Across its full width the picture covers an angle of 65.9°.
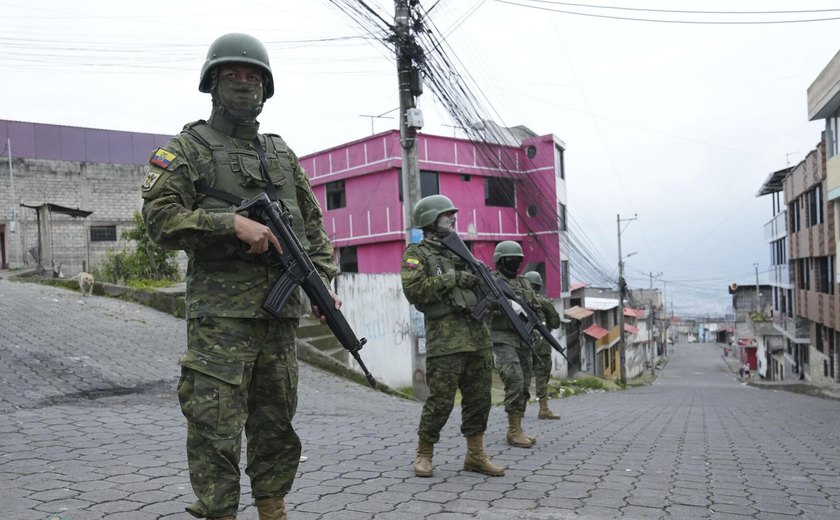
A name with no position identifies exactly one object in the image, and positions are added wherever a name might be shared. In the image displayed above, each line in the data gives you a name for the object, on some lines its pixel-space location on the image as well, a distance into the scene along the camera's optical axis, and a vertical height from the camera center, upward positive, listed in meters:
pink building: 23.20 +2.64
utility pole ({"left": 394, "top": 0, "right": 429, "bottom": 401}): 9.48 +2.57
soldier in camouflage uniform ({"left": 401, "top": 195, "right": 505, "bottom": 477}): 4.46 -0.61
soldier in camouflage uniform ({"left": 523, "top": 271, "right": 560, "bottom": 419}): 8.23 -1.38
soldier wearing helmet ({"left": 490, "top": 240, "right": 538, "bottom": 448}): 5.67 -0.88
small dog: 14.33 -0.19
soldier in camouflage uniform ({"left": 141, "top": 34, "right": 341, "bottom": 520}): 2.48 -0.06
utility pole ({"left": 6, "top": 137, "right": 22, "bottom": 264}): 22.81 +1.85
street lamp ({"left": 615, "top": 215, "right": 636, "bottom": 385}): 27.28 -2.43
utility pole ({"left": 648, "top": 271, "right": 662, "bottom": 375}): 50.74 -6.87
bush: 17.03 +0.17
